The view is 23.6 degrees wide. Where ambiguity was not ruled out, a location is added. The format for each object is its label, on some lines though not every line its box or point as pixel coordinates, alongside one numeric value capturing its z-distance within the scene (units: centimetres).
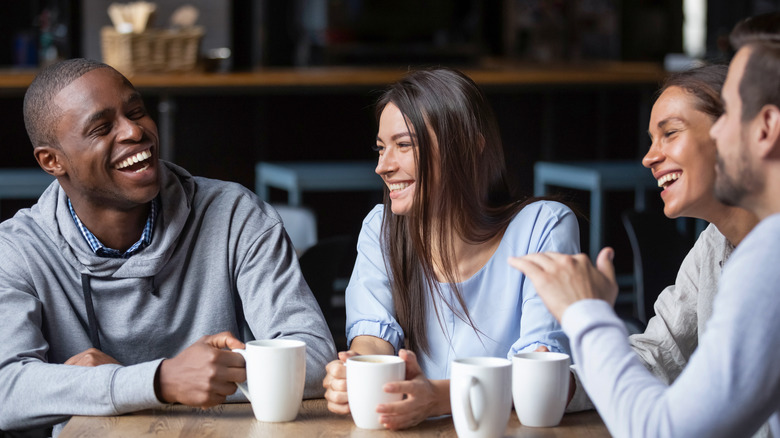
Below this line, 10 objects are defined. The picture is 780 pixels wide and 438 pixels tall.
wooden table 259
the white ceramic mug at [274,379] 260
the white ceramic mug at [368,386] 257
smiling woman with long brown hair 308
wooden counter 641
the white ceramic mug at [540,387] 258
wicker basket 639
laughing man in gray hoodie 297
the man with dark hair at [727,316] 230
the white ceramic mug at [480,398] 250
